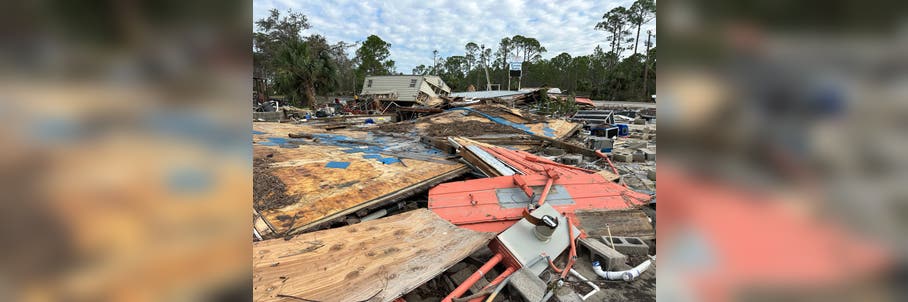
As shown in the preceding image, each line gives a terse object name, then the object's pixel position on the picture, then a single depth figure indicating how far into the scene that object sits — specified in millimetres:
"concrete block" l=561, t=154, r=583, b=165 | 7100
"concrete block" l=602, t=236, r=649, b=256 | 3443
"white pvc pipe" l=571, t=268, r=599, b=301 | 2901
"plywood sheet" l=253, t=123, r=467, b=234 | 3984
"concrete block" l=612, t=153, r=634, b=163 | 7582
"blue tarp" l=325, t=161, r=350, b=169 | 5798
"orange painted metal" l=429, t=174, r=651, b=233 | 3967
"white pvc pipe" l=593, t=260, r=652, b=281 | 3051
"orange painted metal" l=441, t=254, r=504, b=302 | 2682
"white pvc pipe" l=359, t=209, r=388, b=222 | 4436
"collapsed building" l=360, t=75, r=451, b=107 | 22828
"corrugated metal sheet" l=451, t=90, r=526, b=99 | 23866
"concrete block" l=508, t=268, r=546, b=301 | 2707
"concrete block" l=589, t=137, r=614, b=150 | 8516
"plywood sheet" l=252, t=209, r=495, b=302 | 2457
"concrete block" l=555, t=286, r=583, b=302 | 2817
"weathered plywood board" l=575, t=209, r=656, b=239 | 3885
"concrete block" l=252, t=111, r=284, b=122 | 15305
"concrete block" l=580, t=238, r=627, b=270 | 3139
